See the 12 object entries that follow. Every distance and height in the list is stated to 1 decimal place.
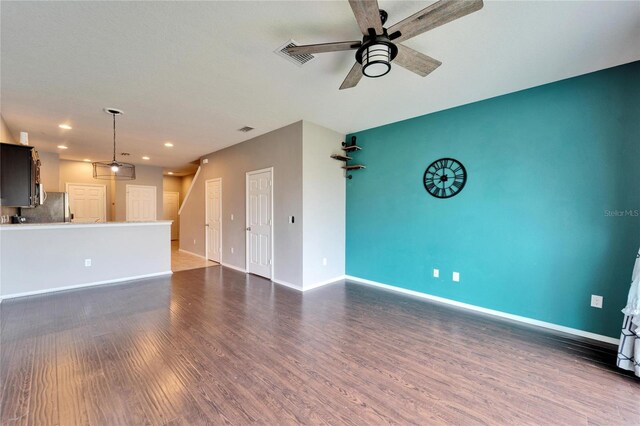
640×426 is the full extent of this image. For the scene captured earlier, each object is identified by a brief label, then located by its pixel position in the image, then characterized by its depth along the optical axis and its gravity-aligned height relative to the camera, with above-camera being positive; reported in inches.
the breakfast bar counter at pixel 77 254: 151.3 -29.5
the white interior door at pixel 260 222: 189.9 -9.4
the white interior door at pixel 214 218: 245.1 -7.7
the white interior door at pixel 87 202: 290.7 +9.8
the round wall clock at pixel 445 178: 143.3 +18.8
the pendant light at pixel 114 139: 145.1 +54.9
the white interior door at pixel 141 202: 317.4 +10.1
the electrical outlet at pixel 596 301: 105.8 -37.4
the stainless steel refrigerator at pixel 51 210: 207.6 +0.2
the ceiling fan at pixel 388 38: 59.5 +46.7
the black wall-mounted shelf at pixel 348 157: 185.9 +38.2
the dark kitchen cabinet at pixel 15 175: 138.6 +19.6
